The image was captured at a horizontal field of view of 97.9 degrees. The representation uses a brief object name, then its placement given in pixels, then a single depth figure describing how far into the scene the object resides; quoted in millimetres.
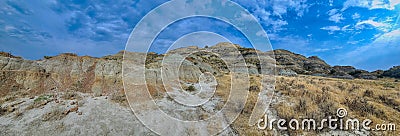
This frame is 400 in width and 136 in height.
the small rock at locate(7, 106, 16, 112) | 9834
